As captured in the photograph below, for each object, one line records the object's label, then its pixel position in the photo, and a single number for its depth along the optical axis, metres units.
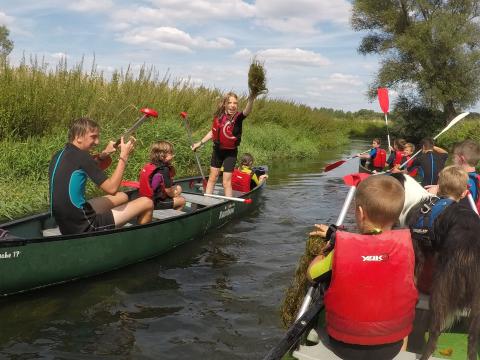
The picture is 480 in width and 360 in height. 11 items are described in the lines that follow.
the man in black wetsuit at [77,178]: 4.58
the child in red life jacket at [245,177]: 9.08
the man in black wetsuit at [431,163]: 7.88
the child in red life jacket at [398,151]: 10.98
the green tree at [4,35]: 41.80
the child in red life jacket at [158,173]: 5.81
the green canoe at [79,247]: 4.19
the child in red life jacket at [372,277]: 2.35
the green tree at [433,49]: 26.95
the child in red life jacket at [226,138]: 7.32
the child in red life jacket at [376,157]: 13.58
